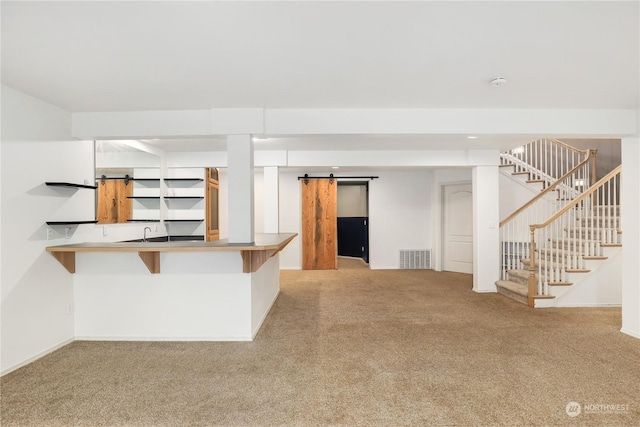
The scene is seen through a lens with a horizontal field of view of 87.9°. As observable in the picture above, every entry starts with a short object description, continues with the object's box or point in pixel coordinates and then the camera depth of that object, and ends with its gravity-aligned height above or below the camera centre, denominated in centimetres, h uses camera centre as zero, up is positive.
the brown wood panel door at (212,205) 630 +16
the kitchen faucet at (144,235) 494 -32
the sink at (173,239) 488 -43
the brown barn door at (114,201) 406 +16
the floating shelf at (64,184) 314 +28
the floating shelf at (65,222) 319 -9
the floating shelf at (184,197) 582 +29
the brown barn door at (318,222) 764 -22
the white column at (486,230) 557 -31
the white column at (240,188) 345 +26
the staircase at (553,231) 462 -32
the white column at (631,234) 352 -26
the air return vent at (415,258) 777 -109
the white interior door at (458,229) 710 -37
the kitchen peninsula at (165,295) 346 -86
